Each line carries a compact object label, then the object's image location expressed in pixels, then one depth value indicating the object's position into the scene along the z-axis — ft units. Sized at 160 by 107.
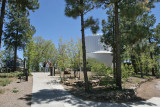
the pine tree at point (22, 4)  32.09
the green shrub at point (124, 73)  35.35
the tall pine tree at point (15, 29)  66.92
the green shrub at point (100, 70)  40.93
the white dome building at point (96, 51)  108.99
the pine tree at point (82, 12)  24.62
